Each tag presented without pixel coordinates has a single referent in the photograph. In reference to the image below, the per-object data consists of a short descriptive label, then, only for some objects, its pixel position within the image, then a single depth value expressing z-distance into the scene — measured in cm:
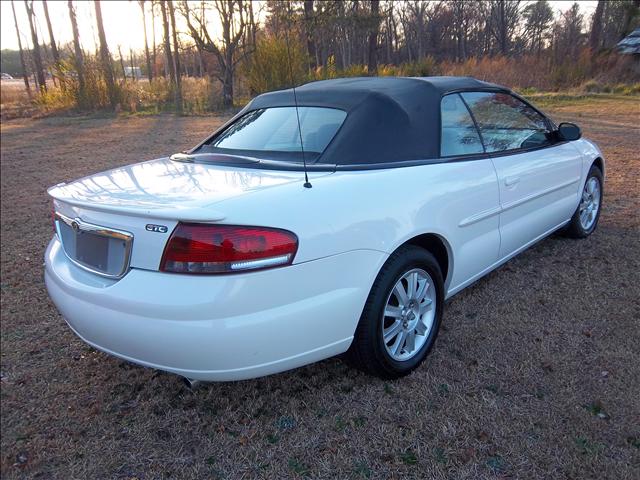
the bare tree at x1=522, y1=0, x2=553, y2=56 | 4331
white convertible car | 202
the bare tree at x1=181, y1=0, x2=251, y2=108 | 1875
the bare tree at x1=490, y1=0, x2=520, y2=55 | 4647
